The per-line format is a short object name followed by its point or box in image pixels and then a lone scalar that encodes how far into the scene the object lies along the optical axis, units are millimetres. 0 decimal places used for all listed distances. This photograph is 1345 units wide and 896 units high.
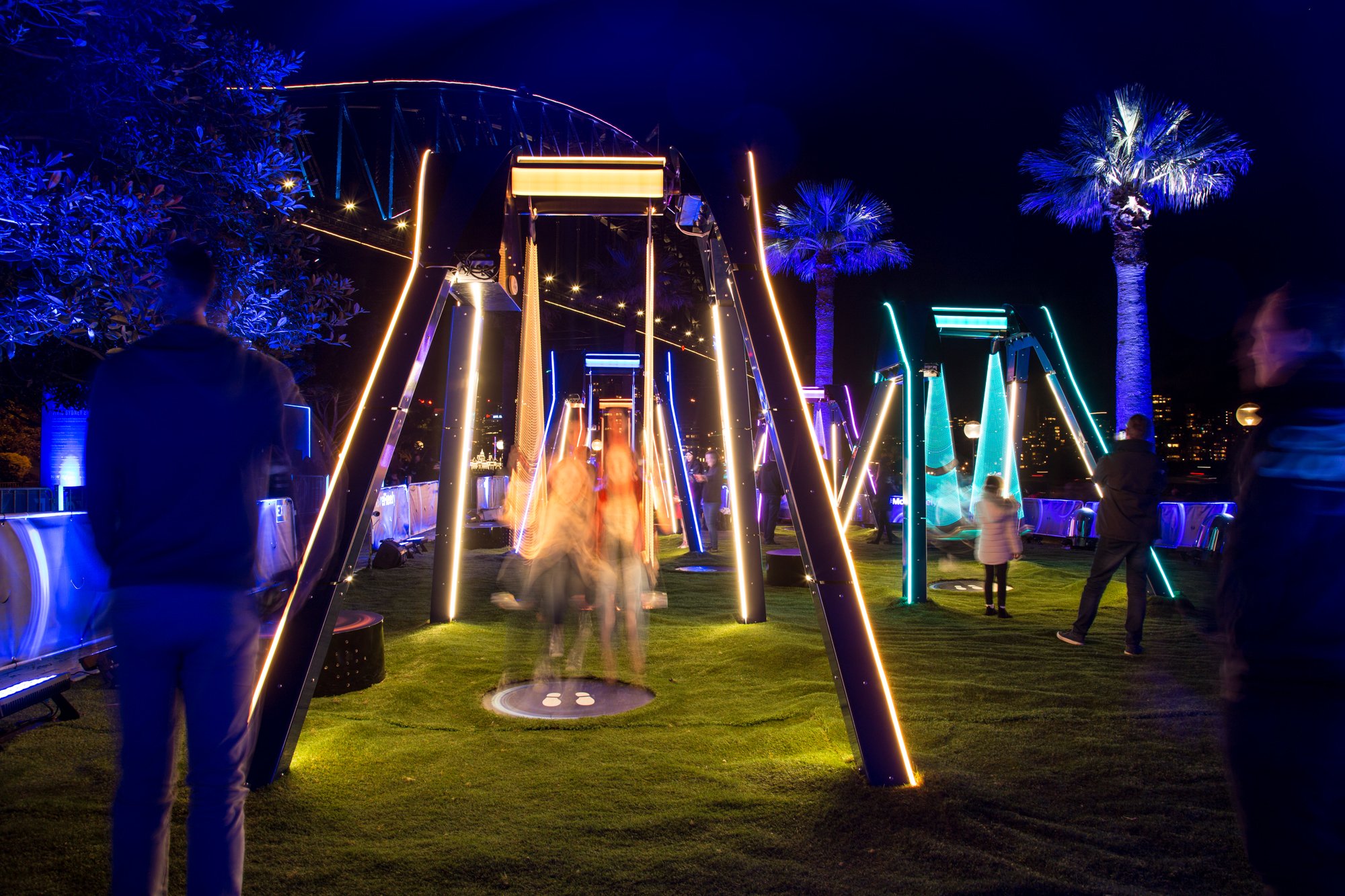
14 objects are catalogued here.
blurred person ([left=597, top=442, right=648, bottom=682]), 6730
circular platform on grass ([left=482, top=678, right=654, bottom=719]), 5172
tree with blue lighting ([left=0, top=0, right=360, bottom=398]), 7824
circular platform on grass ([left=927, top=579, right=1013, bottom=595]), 10836
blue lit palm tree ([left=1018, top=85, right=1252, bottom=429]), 18484
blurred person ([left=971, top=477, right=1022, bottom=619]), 8734
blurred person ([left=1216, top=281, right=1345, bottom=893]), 1856
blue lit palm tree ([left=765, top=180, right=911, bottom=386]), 26719
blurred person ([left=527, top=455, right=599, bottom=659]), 6285
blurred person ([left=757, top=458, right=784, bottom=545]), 16156
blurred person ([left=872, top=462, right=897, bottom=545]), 17969
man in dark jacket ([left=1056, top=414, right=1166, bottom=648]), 6750
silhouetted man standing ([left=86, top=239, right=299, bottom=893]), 2102
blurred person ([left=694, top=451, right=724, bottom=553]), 15945
